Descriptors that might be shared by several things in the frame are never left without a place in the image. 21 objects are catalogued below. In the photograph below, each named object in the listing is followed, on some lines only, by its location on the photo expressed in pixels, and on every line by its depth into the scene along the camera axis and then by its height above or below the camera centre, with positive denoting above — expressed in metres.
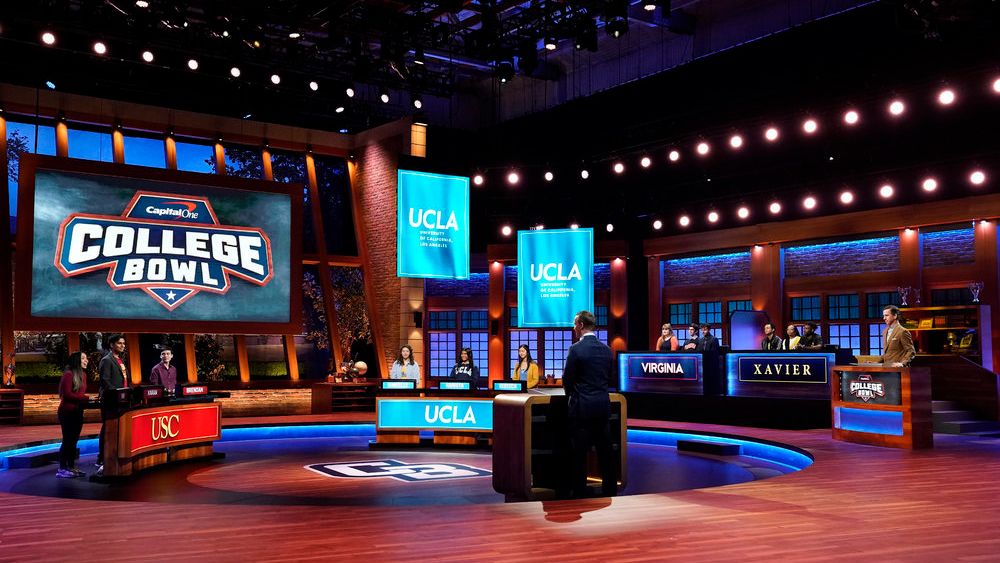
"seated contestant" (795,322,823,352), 12.26 +0.02
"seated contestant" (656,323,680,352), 13.45 -0.02
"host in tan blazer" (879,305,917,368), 8.95 -0.06
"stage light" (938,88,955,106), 11.52 +3.16
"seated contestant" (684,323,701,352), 13.04 +0.00
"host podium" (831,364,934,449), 8.84 -0.68
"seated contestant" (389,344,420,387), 11.84 -0.34
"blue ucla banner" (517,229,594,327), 15.62 +1.17
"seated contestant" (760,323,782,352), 12.36 +0.00
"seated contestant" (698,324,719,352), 12.92 -0.04
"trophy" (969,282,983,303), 12.36 +0.70
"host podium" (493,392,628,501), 6.23 -0.72
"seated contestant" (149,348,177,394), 9.70 -0.32
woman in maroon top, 7.89 -0.56
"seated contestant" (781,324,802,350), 12.49 +0.05
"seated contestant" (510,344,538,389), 12.15 -0.36
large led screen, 12.11 +1.35
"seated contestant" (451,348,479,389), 11.74 -0.35
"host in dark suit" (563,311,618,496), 5.95 -0.31
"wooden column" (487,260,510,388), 17.22 +0.41
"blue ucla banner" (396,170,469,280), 13.66 +1.81
